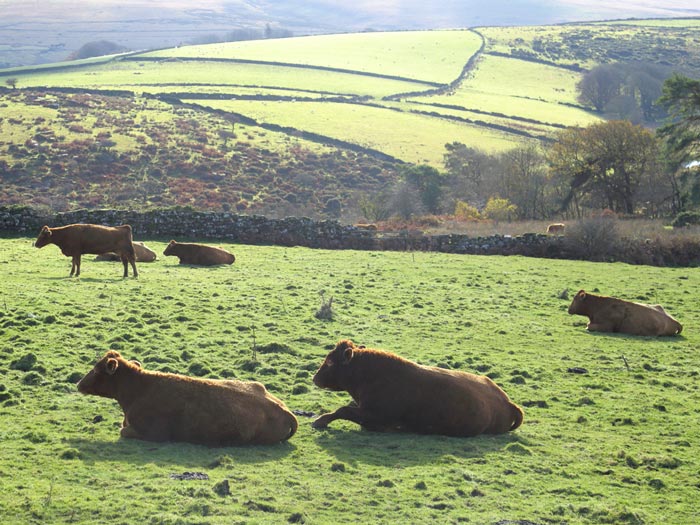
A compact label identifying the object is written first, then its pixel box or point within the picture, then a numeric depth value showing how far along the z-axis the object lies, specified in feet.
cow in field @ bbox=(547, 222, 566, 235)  137.12
